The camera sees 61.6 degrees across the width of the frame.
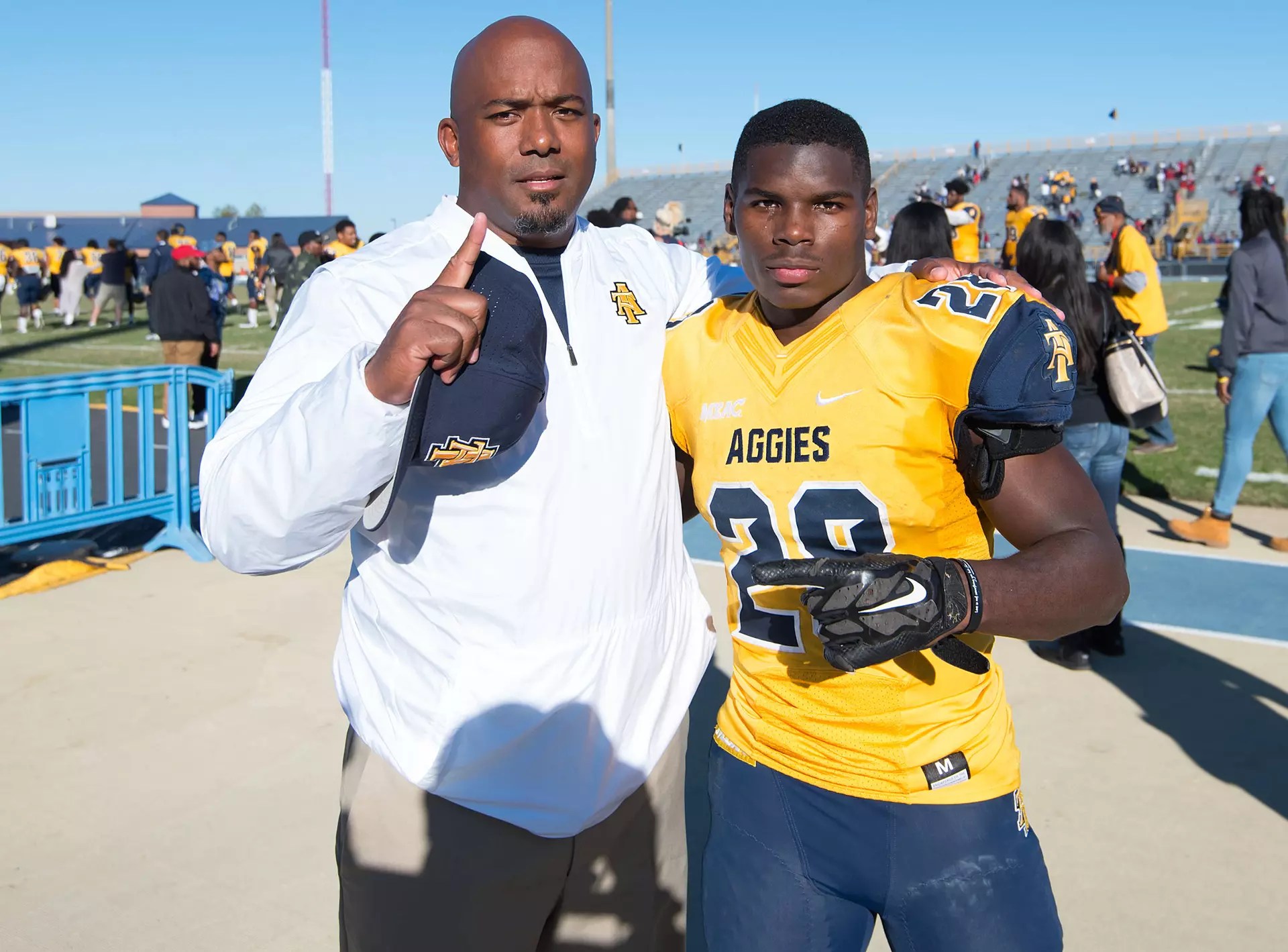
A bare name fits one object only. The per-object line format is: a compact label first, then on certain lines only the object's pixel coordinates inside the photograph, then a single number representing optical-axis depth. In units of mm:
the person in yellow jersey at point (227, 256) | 25998
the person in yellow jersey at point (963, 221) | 8984
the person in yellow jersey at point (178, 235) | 18062
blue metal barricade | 6391
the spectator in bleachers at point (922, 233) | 5391
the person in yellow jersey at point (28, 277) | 22609
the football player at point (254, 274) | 24781
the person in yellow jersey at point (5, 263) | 27216
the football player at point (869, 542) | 1846
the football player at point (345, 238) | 14391
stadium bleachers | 47312
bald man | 2031
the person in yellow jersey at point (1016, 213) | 11172
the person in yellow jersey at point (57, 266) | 24547
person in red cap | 11508
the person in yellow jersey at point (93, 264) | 26281
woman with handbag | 5117
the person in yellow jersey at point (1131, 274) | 7797
